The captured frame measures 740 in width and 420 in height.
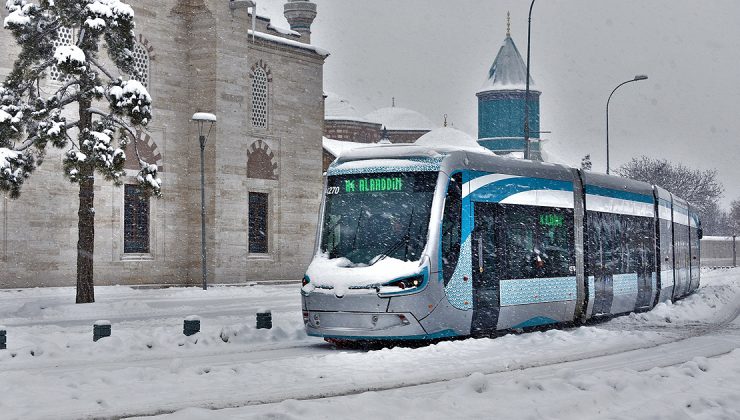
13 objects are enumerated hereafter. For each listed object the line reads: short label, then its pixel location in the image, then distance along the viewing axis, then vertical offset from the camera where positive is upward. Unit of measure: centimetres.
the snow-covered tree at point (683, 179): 9800 +702
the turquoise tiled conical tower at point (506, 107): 9538 +1381
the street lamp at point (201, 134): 3022 +358
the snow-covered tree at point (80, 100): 2430 +373
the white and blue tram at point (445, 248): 1355 +7
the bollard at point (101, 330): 1499 -110
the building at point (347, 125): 8275 +1045
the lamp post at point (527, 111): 3255 +460
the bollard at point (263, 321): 1642 -107
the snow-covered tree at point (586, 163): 8491 +755
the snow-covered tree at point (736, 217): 11525 +422
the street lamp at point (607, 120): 4861 +642
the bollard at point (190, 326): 1559 -109
